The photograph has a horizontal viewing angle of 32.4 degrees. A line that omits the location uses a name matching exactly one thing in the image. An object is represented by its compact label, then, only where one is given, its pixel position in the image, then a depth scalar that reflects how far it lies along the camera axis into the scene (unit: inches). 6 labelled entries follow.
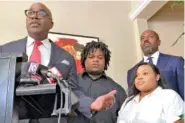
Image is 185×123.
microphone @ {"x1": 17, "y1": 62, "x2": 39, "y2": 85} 28.7
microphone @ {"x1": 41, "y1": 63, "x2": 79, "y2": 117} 28.8
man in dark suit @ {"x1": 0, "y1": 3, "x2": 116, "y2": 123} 60.4
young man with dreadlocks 75.6
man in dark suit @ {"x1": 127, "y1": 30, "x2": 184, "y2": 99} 87.0
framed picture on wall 128.4
